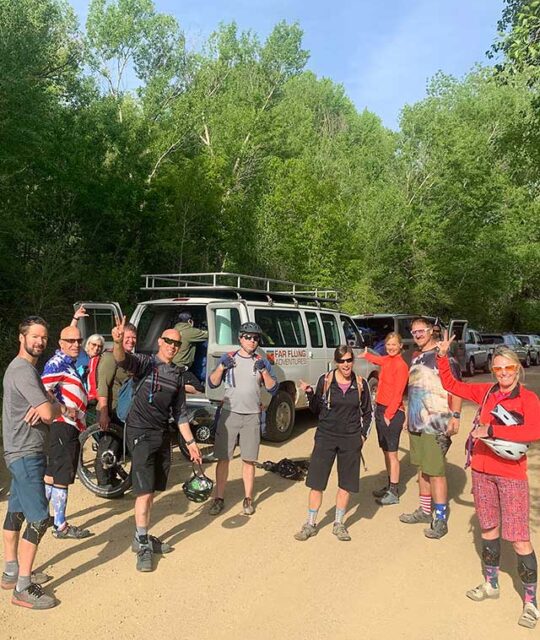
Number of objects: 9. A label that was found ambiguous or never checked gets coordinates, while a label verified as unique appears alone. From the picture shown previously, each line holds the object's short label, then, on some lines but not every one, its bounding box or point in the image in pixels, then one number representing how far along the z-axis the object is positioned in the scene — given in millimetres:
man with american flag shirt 4824
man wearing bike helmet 5730
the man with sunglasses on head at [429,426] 5184
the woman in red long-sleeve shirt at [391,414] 6078
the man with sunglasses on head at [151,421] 4512
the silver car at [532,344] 28048
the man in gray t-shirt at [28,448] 3707
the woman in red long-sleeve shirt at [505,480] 3674
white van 8102
